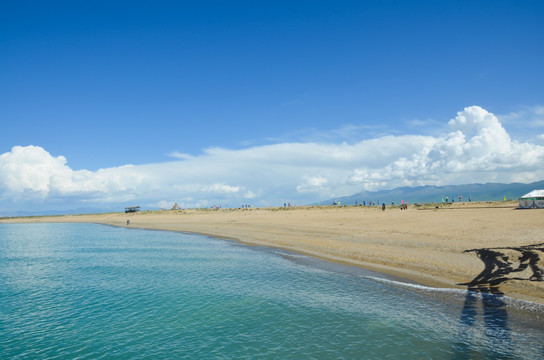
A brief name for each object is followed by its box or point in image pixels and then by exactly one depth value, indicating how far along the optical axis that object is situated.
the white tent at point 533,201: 58.47
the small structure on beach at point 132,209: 149.11
